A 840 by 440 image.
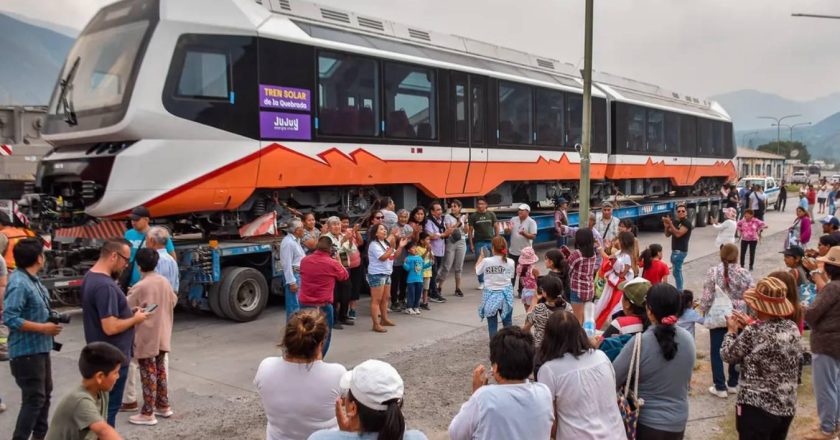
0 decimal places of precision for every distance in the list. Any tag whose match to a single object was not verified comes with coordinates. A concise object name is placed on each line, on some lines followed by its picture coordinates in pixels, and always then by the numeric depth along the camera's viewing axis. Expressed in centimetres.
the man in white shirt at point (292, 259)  838
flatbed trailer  890
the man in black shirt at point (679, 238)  1098
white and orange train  846
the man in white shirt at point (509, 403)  294
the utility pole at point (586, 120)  1174
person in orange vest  783
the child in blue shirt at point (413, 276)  977
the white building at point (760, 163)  8250
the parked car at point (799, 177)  7548
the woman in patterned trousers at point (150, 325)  540
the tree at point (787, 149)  11597
